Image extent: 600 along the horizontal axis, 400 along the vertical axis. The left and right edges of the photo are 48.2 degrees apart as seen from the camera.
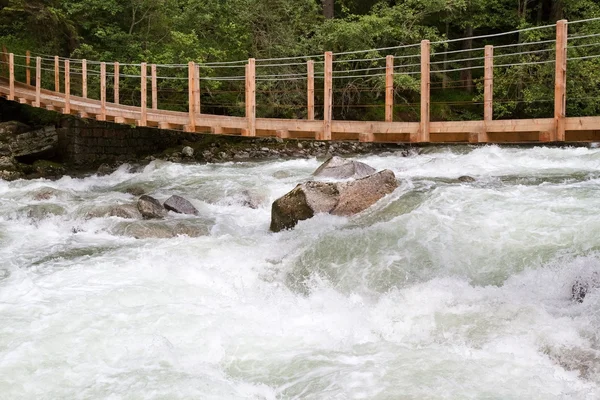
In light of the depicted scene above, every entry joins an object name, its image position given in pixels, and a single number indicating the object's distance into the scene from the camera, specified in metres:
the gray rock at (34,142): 17.53
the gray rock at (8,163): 16.27
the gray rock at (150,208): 10.62
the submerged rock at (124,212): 10.62
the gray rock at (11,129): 17.58
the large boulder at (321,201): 9.26
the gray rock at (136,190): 13.38
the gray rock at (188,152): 18.56
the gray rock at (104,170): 16.77
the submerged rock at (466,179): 11.68
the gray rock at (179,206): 11.09
